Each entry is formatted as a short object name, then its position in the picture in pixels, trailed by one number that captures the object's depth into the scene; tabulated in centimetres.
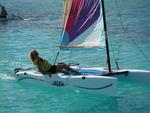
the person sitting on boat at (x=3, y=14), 4256
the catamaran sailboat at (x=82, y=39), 1970
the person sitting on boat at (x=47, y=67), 1994
